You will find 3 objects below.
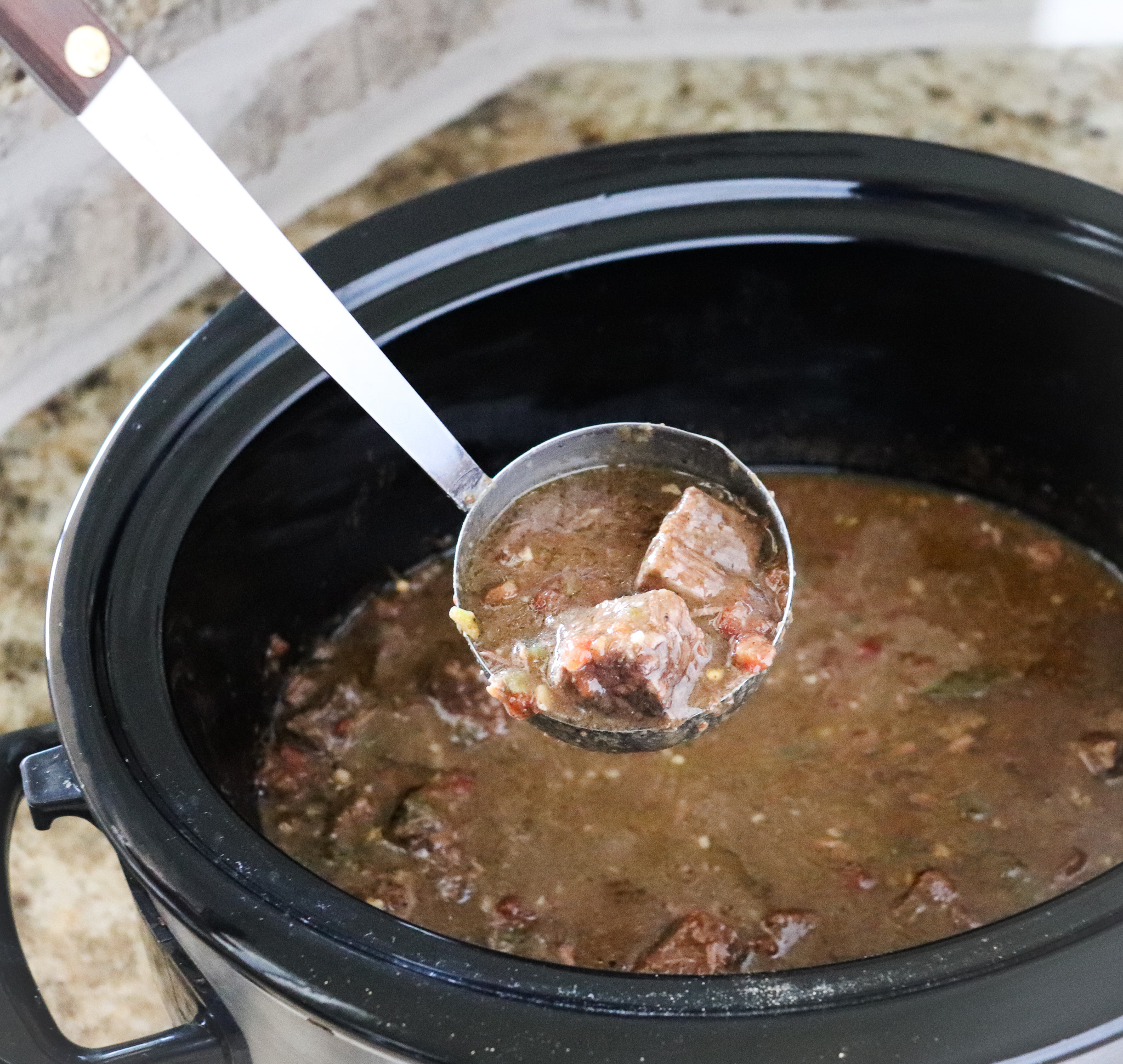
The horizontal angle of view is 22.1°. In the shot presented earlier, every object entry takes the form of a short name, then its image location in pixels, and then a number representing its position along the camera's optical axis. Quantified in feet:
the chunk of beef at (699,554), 2.30
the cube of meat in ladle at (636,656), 2.21
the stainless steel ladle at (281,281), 1.98
